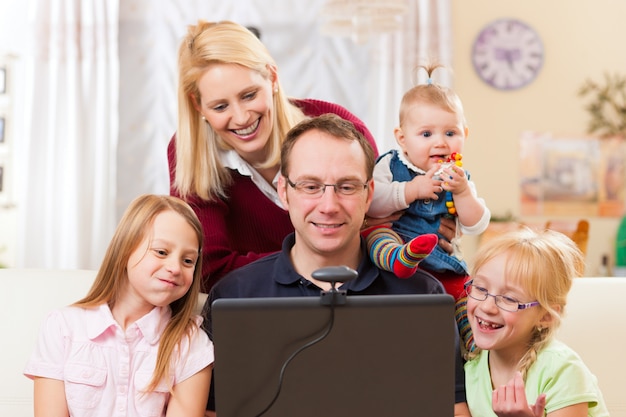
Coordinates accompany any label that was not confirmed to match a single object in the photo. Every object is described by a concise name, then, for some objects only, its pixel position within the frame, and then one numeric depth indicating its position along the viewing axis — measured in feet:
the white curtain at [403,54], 17.66
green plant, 18.25
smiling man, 5.89
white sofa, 6.90
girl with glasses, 5.67
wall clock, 18.33
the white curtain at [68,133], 17.58
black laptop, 4.19
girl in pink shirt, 5.92
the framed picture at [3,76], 17.99
